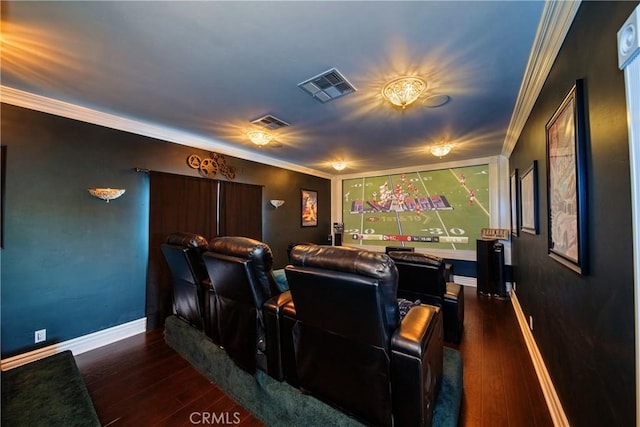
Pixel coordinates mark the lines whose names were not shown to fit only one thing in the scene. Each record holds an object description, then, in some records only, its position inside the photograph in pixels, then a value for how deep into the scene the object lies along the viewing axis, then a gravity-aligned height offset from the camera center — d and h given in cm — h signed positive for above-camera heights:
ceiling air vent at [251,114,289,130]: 294 +120
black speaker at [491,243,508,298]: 416 -100
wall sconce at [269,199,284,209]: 500 +29
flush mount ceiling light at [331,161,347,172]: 501 +108
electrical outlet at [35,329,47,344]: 238 -117
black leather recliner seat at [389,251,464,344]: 250 -77
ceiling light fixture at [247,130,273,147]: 321 +108
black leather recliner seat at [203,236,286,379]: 170 -59
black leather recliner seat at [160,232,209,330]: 230 -54
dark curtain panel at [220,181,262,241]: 407 +13
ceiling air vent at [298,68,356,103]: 207 +120
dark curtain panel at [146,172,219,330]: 315 -4
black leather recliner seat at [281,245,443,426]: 116 -64
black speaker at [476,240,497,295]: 421 -84
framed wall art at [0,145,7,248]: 221 +34
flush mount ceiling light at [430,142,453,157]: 379 +107
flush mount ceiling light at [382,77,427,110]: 209 +113
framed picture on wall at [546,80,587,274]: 123 +20
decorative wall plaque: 367 +83
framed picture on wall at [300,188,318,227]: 593 +22
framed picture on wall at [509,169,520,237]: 335 +22
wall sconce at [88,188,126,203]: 269 +28
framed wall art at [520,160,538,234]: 223 +17
